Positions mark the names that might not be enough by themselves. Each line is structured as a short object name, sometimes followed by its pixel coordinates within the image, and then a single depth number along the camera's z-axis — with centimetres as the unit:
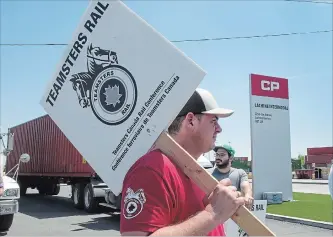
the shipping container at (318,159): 4566
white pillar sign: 1477
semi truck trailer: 1210
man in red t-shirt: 145
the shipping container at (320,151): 4672
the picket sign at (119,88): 176
